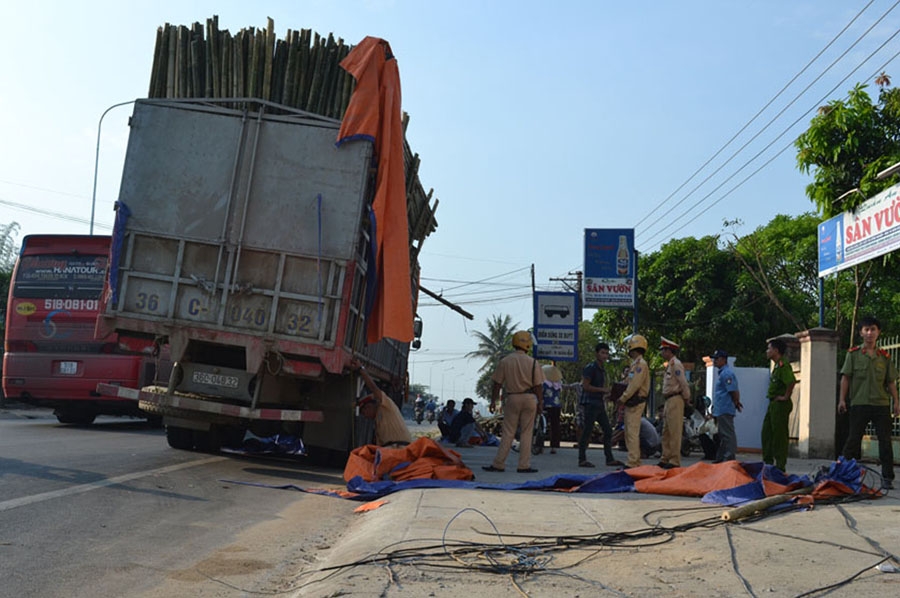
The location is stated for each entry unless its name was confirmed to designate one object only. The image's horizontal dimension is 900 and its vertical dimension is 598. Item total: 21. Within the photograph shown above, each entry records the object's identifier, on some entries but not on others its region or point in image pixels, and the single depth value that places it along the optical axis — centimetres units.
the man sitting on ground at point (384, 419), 1098
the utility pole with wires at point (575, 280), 4235
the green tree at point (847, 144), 1600
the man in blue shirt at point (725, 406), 1250
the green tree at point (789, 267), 3169
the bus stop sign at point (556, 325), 2261
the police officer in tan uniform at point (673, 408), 1161
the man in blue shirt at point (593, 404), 1304
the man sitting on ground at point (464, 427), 1947
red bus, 1583
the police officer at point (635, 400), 1134
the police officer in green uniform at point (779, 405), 1067
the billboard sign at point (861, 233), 1395
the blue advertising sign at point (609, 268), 2516
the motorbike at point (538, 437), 1652
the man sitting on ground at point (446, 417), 2171
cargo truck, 1016
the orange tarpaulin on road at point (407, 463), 944
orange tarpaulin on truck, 1034
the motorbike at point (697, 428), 1561
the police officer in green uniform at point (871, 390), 945
